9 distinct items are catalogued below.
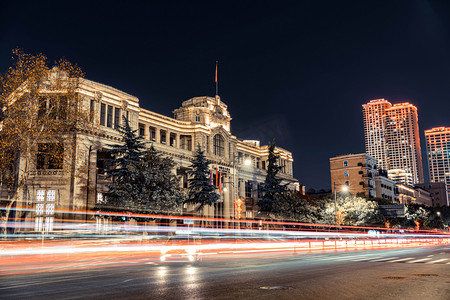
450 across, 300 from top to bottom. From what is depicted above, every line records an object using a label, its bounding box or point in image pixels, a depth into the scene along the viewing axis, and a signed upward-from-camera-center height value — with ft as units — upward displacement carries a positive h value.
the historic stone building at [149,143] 151.33 +31.83
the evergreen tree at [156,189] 140.67 +10.44
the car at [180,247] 72.52 -5.42
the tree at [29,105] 105.81 +30.13
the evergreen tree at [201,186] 181.27 +14.02
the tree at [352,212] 229.66 +2.07
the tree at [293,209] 209.97 +4.04
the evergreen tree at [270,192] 217.15 +13.11
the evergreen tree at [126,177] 137.80 +14.55
